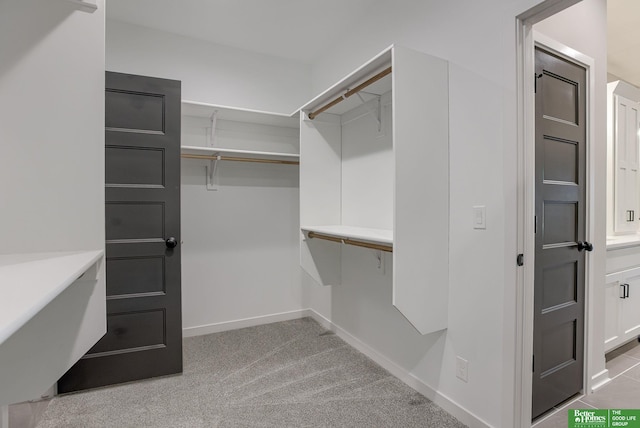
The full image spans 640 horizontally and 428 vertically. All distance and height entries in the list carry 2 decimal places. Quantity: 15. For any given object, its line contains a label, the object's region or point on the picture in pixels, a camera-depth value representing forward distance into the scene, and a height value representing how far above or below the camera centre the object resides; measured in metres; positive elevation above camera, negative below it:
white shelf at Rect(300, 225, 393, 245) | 1.89 -0.14
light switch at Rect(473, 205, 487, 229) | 1.68 -0.03
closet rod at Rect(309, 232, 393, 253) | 1.87 -0.20
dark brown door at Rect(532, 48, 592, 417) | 1.81 -0.11
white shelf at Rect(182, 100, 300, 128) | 2.77 +0.86
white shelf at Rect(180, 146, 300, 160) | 2.77 +0.50
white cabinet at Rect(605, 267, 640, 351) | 2.47 -0.73
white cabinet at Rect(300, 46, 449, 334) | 1.70 +0.23
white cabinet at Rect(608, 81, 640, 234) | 2.96 +0.53
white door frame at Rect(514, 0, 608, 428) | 1.56 -0.01
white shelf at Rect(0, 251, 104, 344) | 0.51 -0.15
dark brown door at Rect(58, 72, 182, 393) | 2.19 -0.18
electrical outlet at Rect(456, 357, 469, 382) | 1.79 -0.85
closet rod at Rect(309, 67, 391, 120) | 1.87 +0.77
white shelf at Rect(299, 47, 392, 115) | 1.84 +0.82
